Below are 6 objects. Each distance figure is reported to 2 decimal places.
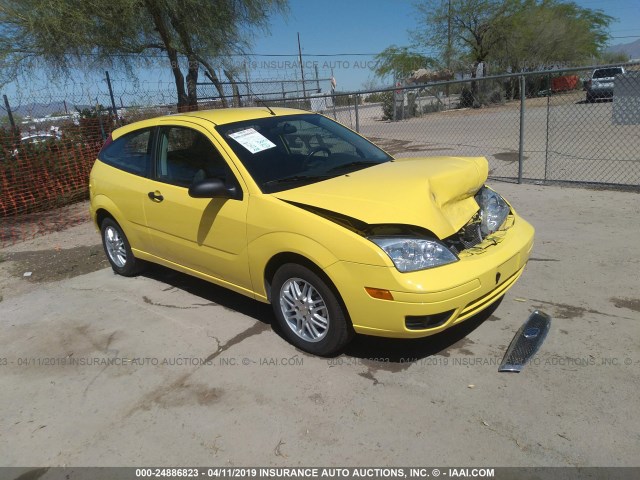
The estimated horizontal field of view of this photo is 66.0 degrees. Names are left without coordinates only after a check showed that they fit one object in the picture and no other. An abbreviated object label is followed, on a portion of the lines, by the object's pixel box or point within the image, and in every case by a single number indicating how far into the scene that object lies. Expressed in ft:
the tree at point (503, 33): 99.09
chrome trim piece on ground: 10.34
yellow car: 9.70
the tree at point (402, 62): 135.95
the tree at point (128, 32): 30.25
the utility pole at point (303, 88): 63.25
